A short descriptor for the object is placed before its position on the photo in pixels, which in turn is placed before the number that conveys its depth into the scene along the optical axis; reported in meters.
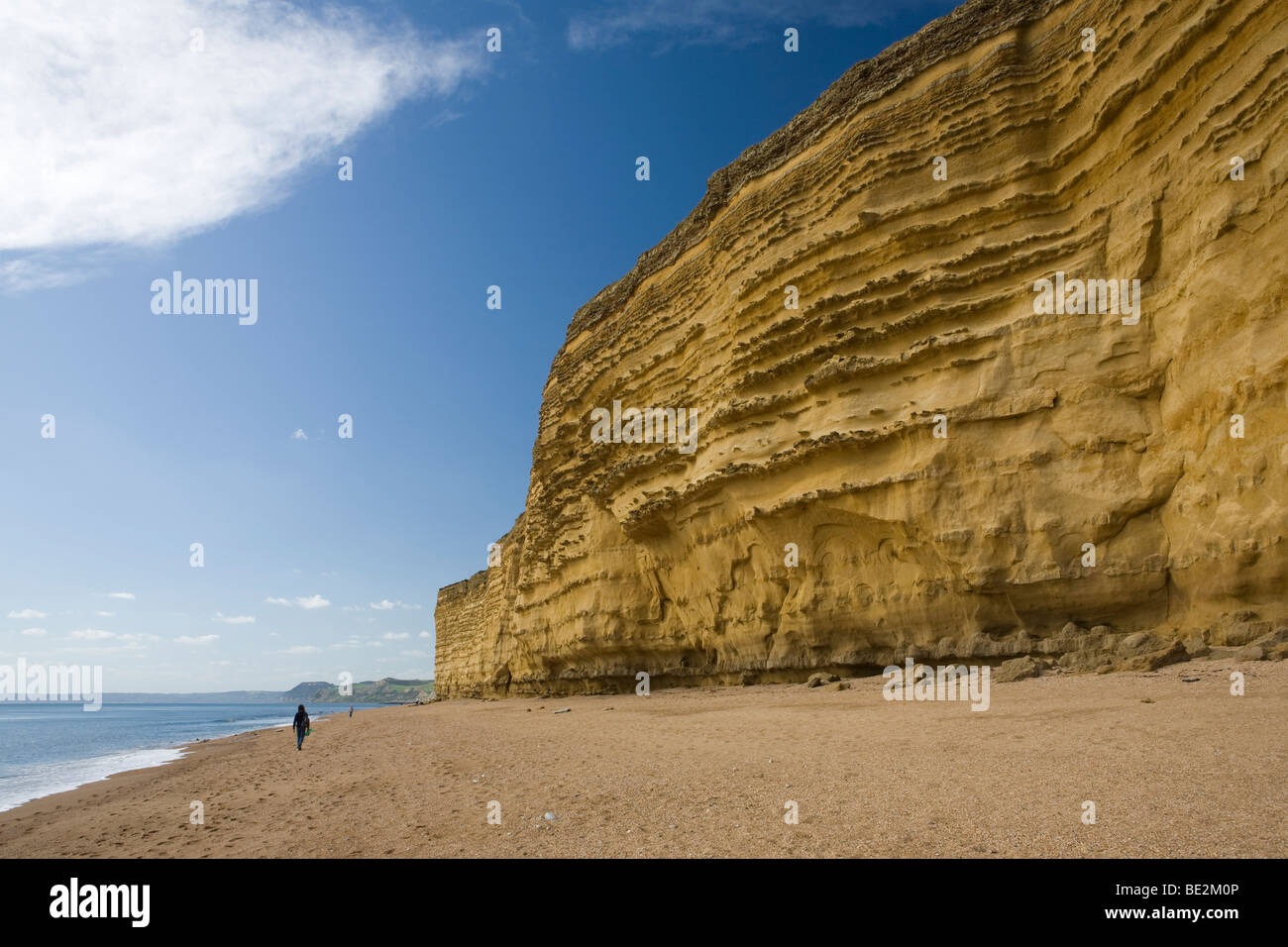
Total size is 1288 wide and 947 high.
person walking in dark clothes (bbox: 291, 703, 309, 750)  17.35
